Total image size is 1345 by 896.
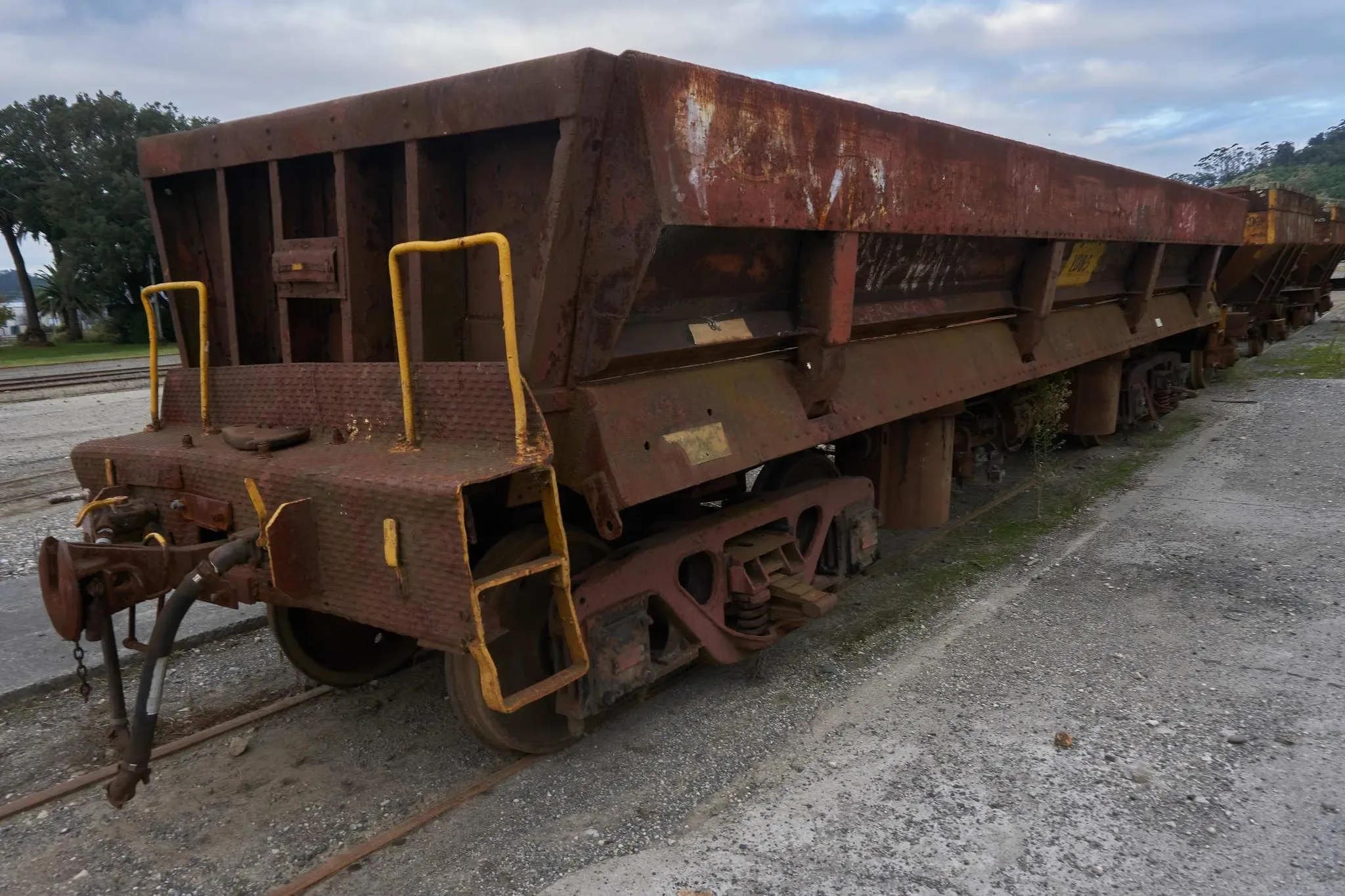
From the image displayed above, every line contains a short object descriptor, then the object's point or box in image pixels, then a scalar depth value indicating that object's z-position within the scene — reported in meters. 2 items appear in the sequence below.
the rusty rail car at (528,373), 2.83
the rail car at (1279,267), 10.41
